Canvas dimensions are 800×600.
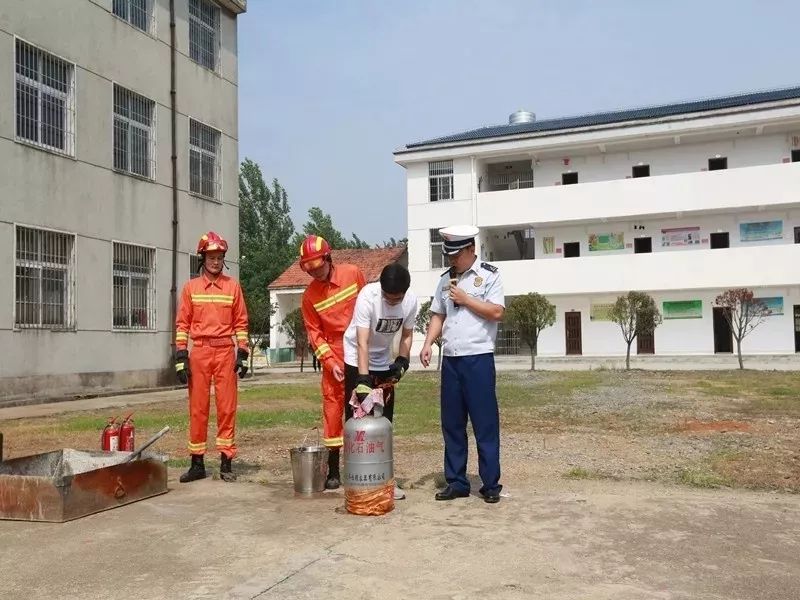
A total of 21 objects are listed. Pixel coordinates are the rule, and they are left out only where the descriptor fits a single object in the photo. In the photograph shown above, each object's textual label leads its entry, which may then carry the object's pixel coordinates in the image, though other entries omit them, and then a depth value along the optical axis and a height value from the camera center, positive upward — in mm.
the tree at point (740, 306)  26875 +684
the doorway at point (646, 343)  35156 -723
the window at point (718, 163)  34531 +7283
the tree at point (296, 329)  31734 +260
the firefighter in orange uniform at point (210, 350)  6344 -106
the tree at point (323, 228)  68062 +9481
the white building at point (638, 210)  32906 +5354
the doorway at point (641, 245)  35656 +3793
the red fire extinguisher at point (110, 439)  6547 -845
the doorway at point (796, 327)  33281 -136
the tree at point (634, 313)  27375 +512
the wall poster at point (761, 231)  33594 +4103
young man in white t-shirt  5254 +2
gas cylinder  4930 -857
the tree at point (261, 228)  59781 +9131
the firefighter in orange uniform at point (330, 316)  5723 +138
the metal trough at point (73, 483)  4957 -968
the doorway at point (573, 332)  36469 -143
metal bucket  5680 -983
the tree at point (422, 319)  29047 +498
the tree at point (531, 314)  27312 +564
